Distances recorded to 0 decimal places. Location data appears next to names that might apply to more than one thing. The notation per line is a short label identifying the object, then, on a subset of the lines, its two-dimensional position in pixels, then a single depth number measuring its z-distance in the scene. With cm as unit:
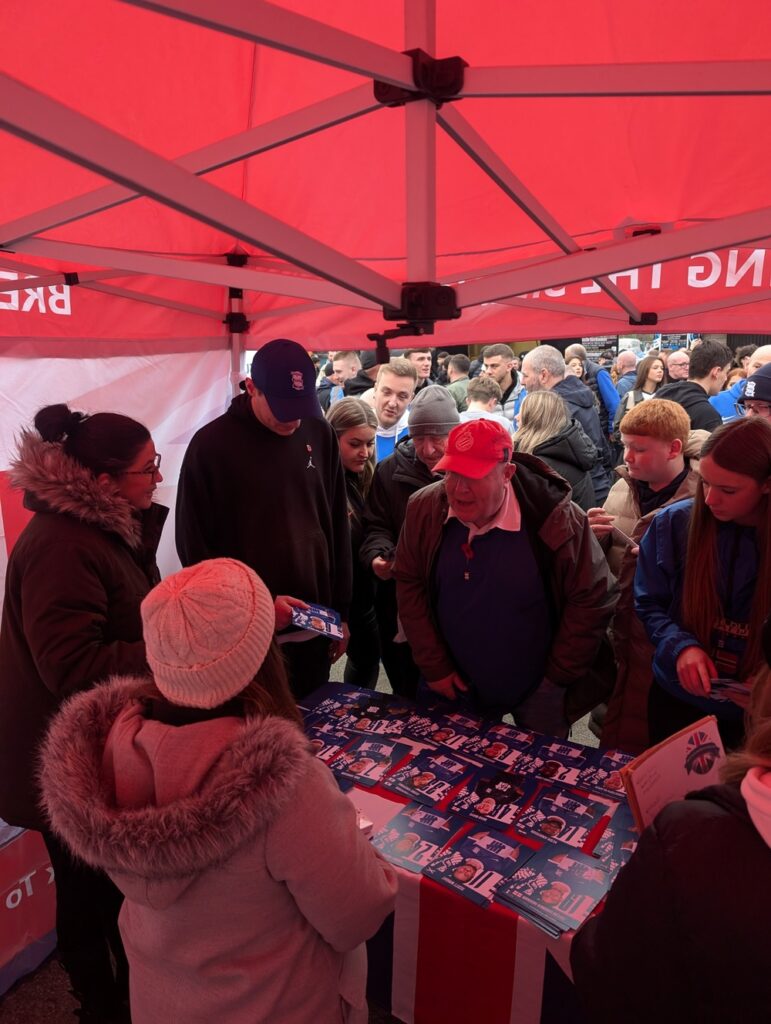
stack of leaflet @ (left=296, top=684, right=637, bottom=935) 154
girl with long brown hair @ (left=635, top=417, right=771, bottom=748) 195
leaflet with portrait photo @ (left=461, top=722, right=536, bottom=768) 202
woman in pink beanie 107
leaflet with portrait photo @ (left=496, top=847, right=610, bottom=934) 144
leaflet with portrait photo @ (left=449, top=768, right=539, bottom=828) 175
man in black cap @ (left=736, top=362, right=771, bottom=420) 296
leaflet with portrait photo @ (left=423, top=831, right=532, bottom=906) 153
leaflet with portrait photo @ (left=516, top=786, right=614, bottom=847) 168
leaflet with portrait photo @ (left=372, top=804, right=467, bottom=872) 163
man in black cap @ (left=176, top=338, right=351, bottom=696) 240
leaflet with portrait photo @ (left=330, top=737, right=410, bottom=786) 194
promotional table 147
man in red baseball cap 222
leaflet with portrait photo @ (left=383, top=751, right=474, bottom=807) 186
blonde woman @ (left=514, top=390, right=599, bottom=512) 380
